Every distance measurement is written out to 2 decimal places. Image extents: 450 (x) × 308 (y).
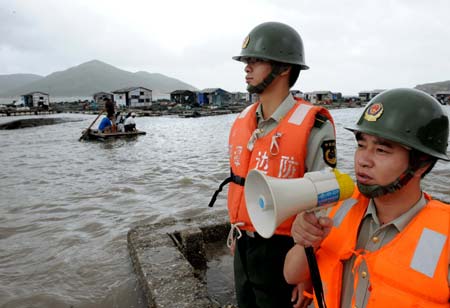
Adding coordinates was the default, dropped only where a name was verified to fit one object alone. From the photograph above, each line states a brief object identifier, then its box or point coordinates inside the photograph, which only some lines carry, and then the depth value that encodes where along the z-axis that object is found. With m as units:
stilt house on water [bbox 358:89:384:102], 94.99
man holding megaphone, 1.46
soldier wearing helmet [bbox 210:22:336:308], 2.28
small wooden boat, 17.70
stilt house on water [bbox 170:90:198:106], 68.31
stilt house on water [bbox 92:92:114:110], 71.44
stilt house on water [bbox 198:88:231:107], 67.62
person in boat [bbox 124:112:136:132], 18.83
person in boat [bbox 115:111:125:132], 18.77
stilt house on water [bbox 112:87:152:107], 64.56
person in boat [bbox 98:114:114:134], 18.00
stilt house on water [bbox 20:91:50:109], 68.50
